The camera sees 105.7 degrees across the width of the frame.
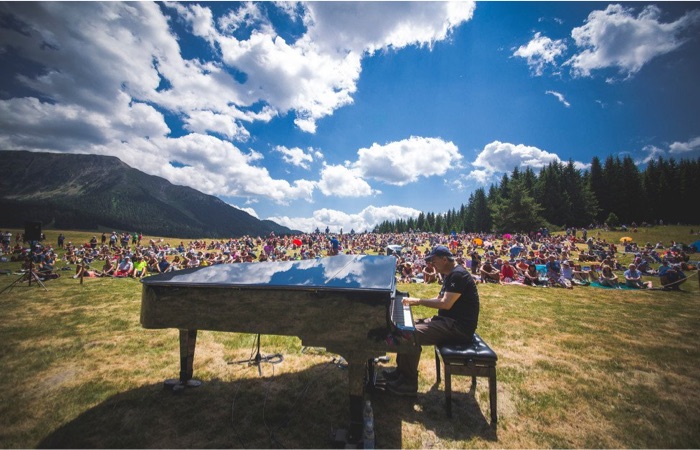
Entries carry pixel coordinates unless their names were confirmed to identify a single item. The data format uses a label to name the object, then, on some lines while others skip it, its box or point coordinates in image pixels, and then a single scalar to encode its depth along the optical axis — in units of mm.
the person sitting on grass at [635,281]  14062
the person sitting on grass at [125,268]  17681
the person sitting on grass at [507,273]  15586
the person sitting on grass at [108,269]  17578
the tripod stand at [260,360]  5805
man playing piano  4320
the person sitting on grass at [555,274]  14609
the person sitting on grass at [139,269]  17719
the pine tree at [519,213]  55094
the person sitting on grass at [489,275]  15383
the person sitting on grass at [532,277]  14859
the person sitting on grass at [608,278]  14508
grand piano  3354
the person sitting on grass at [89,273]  16889
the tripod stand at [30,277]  12366
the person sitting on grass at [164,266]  18641
